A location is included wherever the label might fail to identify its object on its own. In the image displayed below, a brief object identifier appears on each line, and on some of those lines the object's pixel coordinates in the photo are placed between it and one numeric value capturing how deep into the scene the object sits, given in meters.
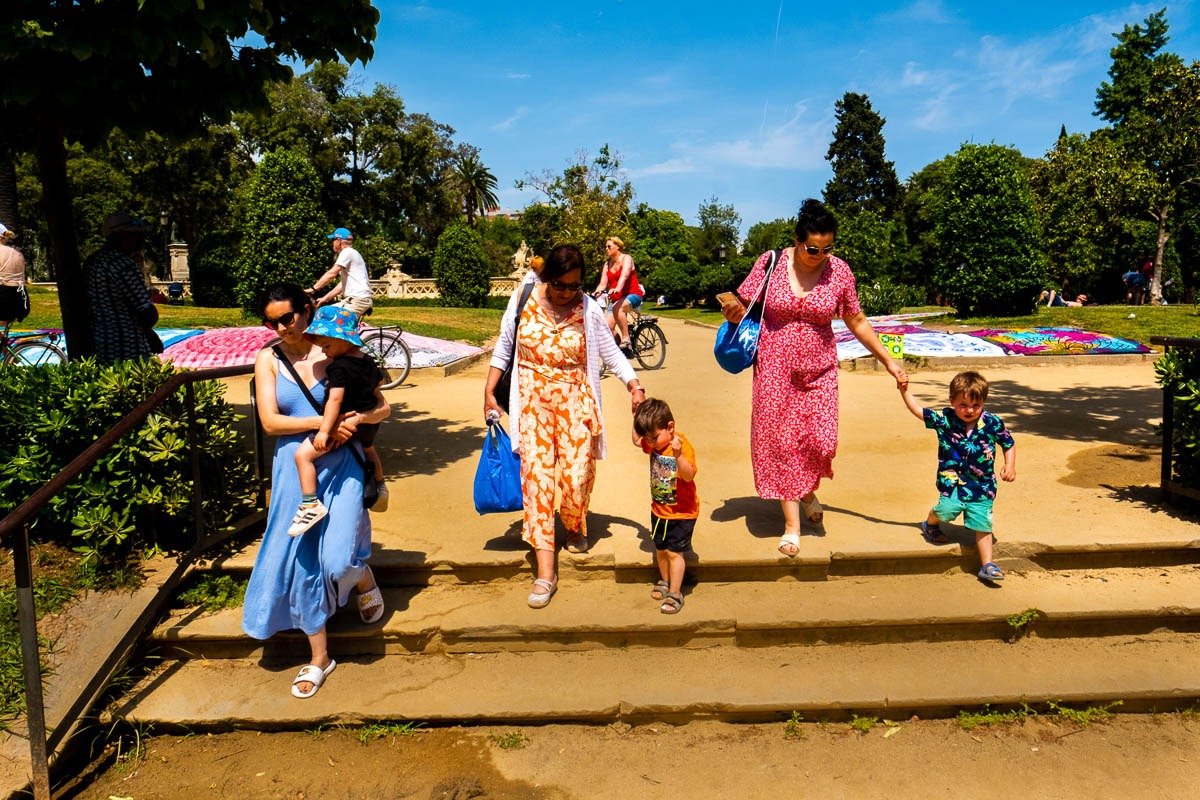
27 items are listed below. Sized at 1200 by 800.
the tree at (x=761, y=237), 60.34
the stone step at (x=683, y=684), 3.59
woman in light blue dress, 3.74
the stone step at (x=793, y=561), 4.44
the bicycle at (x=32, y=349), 9.03
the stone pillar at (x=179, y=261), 37.47
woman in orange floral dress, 4.33
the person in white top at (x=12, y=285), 8.23
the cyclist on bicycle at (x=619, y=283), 10.41
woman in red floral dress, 4.55
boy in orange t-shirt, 4.01
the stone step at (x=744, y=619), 4.00
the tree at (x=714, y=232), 58.84
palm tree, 71.19
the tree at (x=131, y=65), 4.17
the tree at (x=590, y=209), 41.69
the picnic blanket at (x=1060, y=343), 12.49
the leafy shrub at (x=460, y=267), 31.28
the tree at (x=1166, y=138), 16.44
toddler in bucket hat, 3.65
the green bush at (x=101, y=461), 4.50
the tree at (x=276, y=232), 18.30
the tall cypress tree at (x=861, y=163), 55.25
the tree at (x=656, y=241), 48.91
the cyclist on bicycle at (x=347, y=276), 9.16
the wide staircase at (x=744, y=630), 3.65
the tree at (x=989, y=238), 18.11
